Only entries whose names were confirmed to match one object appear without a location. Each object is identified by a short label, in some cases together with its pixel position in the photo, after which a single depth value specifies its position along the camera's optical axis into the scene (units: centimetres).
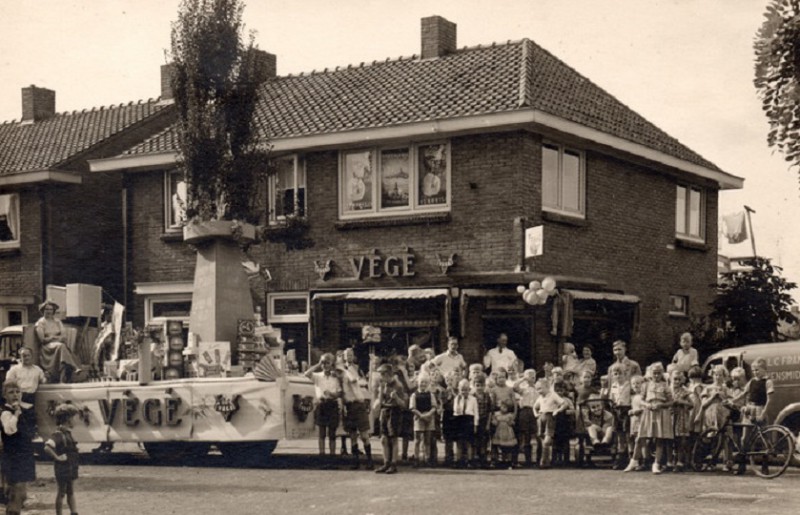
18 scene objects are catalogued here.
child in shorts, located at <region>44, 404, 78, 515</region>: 1026
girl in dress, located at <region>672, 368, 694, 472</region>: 1506
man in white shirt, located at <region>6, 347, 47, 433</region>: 1495
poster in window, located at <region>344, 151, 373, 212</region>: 2280
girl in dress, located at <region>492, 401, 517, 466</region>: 1562
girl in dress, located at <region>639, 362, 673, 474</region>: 1489
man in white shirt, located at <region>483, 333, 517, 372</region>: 1902
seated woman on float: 1759
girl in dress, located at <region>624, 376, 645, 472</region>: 1503
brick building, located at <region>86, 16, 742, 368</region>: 2125
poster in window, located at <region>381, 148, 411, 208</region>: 2238
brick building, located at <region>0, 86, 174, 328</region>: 2755
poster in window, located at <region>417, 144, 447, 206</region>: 2195
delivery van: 1595
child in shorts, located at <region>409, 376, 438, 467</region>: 1588
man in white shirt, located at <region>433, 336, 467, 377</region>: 1794
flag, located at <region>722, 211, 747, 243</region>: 2706
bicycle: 1393
